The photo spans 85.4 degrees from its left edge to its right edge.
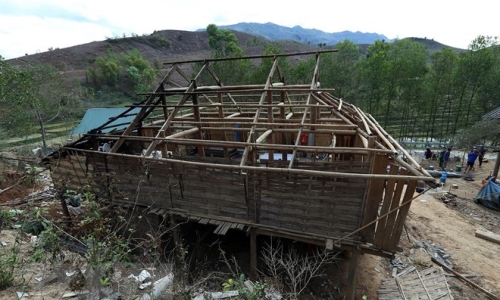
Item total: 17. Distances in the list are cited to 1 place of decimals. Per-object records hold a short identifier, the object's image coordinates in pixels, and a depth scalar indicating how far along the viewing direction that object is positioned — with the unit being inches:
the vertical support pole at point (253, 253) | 283.0
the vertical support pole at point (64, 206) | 336.8
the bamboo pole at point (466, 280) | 281.9
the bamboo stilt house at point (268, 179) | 230.1
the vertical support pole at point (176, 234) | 293.4
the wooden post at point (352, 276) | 253.1
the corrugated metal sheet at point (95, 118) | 787.4
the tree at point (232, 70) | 871.7
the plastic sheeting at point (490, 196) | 521.0
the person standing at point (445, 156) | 729.6
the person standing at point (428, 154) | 800.9
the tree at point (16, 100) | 481.3
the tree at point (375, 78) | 876.5
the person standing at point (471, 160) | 690.8
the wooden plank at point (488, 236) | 415.2
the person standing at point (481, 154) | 742.5
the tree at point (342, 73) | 944.3
